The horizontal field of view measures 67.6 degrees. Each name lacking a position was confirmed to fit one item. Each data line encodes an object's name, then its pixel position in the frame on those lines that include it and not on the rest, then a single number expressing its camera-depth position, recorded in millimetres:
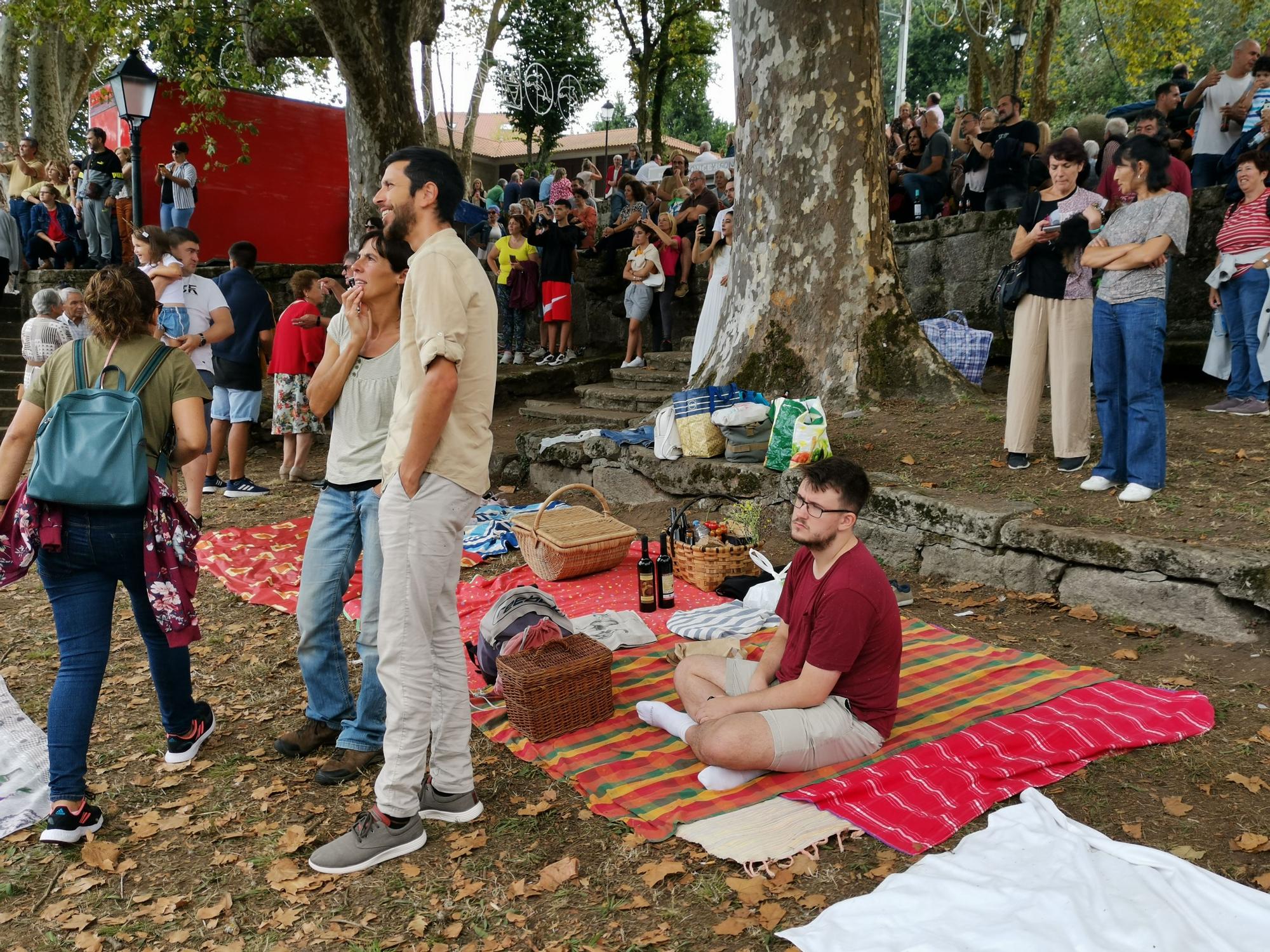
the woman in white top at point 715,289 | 9453
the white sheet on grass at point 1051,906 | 2432
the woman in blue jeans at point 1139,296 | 5371
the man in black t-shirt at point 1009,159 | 10328
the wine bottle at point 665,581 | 5586
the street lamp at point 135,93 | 9992
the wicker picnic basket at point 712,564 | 5898
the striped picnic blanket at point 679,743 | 3412
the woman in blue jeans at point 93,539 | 3246
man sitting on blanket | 3342
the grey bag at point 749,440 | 7043
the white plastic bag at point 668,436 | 7469
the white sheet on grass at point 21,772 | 3453
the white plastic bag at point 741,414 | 6965
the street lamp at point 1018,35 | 15914
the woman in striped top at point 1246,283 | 6988
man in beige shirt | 2795
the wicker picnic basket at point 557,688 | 3889
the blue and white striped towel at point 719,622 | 5023
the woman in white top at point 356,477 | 3434
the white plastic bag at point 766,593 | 5406
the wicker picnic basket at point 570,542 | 6125
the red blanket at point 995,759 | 3199
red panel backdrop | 15133
